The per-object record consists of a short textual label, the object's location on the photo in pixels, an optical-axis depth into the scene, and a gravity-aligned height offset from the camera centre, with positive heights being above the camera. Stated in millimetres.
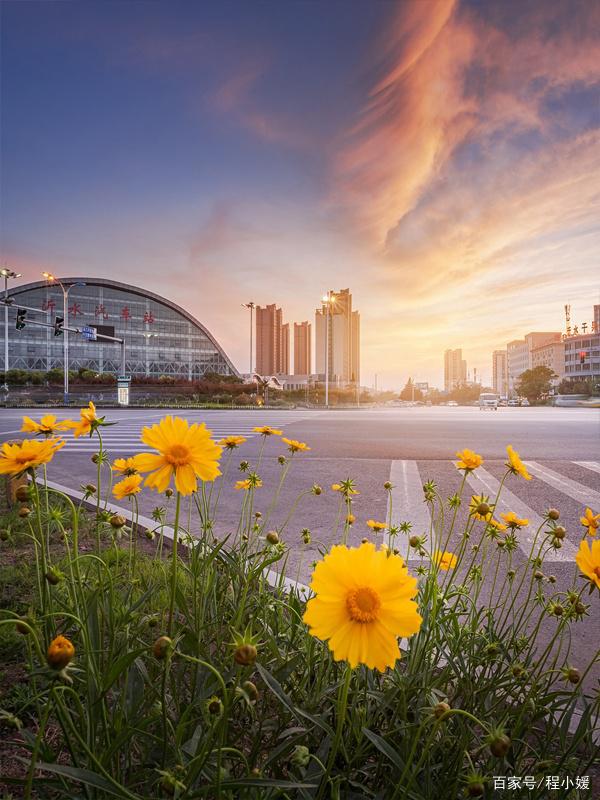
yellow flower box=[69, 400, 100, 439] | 1352 -98
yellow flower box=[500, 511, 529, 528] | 1778 -517
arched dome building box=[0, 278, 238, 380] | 62969 +8338
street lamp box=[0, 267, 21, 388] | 27697 +7313
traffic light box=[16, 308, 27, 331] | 28023 +4446
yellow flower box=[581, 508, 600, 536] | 1396 -413
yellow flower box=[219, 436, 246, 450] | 1863 -213
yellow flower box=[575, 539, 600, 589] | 956 -367
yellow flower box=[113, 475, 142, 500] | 1585 -334
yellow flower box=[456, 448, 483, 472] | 1658 -264
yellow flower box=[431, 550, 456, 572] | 1656 -628
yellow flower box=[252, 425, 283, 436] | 2104 -192
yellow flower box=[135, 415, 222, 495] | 942 -143
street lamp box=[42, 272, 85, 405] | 30120 +7558
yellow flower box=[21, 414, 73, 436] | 1270 -103
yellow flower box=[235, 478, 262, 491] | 1942 -410
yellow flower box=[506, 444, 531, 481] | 1562 -268
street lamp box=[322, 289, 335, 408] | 42250 +8365
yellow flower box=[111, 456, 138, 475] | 1592 -265
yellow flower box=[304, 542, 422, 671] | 758 -369
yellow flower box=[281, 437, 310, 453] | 2065 -259
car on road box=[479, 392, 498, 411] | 45438 -1433
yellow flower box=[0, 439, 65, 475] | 1051 -151
